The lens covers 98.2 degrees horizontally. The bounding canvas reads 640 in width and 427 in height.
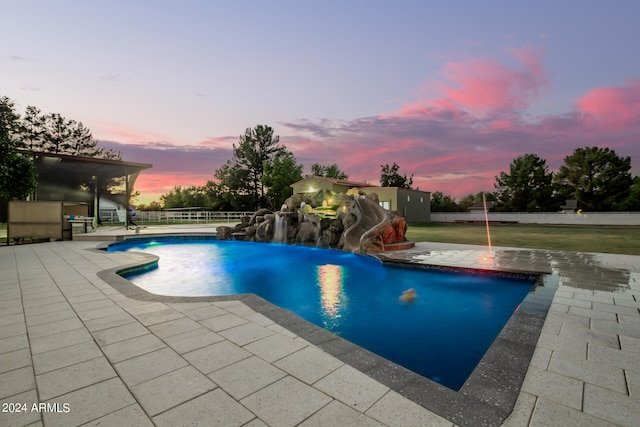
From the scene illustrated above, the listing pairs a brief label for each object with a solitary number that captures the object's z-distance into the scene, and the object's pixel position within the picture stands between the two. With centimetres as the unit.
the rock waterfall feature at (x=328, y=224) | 1104
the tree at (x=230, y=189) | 3959
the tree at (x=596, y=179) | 2939
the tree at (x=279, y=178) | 3638
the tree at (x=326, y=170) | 4997
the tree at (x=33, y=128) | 3338
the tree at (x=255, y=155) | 4053
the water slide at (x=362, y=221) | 1134
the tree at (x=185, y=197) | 4962
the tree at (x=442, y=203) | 4106
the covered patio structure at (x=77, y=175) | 1675
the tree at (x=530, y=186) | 3159
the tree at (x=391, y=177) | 4825
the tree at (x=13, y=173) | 820
